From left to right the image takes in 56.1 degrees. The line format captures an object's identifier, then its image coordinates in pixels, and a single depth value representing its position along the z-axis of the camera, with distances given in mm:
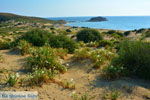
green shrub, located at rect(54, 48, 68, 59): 5483
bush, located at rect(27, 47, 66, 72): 4345
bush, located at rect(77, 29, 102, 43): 12087
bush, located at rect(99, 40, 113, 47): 8689
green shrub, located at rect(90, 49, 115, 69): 4654
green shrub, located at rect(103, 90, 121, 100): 3156
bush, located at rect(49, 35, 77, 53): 6519
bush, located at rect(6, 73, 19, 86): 3470
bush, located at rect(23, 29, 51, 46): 6676
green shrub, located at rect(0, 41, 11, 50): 6837
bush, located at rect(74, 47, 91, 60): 5140
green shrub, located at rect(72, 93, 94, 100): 3067
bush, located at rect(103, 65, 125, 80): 3909
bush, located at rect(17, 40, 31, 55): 5754
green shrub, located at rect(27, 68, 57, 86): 3591
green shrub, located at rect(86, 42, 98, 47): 8622
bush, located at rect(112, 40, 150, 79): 3920
